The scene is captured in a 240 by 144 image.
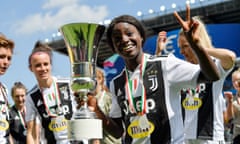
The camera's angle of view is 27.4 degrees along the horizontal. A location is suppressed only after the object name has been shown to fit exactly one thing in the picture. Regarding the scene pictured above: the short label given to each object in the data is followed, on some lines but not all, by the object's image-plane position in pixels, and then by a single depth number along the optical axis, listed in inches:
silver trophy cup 85.6
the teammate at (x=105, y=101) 201.5
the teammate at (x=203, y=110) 151.3
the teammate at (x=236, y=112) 203.4
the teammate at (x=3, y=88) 146.3
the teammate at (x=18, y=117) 230.1
